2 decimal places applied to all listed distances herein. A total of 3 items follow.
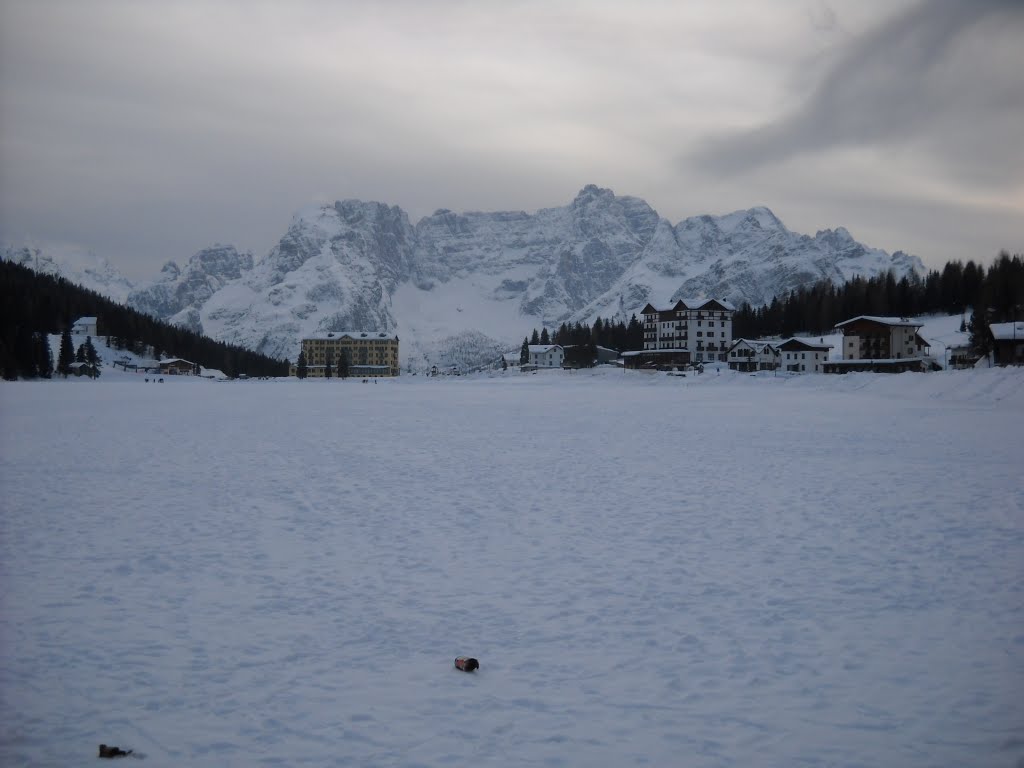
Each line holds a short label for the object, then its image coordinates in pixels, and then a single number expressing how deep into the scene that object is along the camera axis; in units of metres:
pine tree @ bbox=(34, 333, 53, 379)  121.75
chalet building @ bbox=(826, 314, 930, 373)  120.75
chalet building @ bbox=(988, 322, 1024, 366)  81.19
